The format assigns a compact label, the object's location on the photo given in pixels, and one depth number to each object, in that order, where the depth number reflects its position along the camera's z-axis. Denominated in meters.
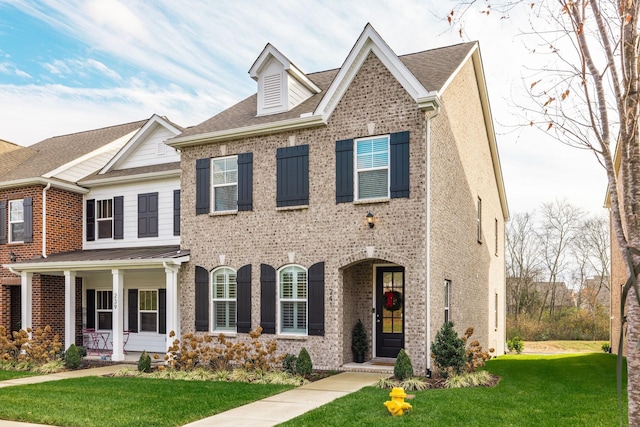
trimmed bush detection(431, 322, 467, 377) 11.95
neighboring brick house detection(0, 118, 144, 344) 18.33
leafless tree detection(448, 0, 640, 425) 3.47
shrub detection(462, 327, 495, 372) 12.52
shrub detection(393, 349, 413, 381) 11.81
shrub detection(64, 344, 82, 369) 15.39
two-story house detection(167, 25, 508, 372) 13.20
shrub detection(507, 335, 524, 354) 26.11
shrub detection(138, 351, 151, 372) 14.22
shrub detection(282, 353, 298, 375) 13.03
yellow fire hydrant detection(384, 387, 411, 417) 8.59
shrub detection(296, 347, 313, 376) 12.81
